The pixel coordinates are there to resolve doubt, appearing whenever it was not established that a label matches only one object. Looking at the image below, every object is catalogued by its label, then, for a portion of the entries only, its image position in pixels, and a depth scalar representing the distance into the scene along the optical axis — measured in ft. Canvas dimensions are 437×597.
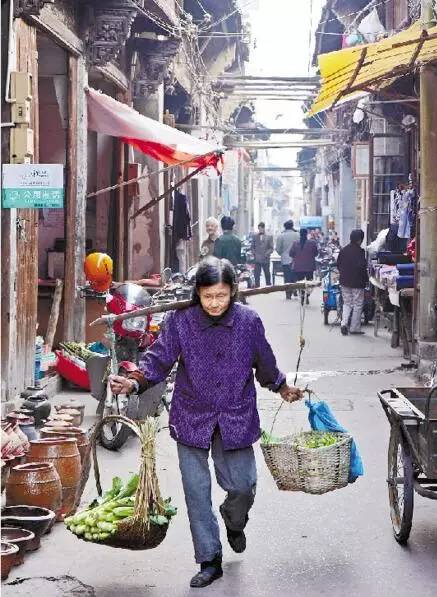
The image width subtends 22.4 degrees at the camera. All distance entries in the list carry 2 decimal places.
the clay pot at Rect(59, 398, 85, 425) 29.71
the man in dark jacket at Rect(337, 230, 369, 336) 57.52
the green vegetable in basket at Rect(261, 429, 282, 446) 18.72
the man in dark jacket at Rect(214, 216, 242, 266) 67.51
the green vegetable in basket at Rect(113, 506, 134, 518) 17.44
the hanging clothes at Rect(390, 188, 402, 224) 59.57
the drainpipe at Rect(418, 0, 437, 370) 40.83
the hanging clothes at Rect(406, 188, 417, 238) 57.06
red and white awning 43.29
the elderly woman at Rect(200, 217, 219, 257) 66.39
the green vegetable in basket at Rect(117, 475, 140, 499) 18.26
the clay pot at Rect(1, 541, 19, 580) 17.28
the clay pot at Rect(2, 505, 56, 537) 19.01
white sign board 26.73
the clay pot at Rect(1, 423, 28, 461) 20.48
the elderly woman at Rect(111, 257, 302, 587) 17.15
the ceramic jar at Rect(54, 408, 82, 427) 27.13
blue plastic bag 19.63
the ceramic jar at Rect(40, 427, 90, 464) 22.70
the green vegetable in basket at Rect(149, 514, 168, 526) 17.07
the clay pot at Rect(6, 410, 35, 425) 23.13
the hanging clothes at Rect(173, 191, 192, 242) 66.95
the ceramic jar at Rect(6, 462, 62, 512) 19.86
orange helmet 35.42
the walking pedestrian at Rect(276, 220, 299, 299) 91.09
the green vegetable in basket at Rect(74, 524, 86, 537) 17.19
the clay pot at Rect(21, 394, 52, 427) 27.09
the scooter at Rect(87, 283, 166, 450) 28.32
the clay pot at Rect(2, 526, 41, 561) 18.22
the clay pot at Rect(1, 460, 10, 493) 20.51
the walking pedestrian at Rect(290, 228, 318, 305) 81.15
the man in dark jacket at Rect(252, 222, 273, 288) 92.99
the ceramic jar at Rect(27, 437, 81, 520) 21.02
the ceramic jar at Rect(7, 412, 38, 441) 23.03
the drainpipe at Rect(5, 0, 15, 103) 28.81
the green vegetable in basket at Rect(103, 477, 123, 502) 18.40
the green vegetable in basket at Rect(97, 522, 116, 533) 16.98
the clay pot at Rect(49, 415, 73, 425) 25.18
